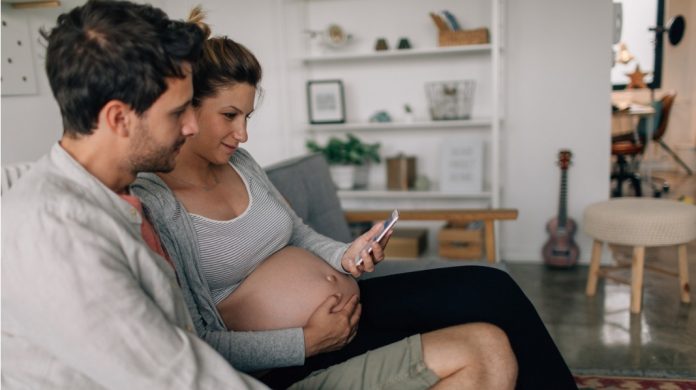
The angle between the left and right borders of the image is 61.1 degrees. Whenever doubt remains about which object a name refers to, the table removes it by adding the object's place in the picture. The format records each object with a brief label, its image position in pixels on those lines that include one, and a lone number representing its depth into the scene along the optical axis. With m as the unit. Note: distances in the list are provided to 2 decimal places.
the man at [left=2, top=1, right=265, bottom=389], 0.76
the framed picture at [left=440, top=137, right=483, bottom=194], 3.41
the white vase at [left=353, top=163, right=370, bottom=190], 3.62
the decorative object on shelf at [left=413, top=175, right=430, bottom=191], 3.51
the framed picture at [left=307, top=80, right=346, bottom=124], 3.53
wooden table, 2.11
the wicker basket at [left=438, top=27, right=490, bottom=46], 3.24
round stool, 2.59
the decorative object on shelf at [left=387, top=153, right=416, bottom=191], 3.51
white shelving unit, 3.44
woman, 1.18
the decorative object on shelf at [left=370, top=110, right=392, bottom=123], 3.51
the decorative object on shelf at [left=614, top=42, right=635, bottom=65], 6.34
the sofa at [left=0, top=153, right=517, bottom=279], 1.90
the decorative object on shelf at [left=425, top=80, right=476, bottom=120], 3.34
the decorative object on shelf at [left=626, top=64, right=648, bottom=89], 6.28
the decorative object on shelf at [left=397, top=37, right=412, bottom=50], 3.38
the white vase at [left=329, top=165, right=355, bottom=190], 3.54
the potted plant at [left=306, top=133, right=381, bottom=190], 3.50
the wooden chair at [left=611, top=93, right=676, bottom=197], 4.55
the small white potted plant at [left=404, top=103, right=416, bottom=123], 3.49
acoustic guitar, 3.34
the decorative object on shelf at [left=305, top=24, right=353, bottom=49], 3.47
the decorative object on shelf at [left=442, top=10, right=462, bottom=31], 3.32
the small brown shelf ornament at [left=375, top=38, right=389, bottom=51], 3.41
